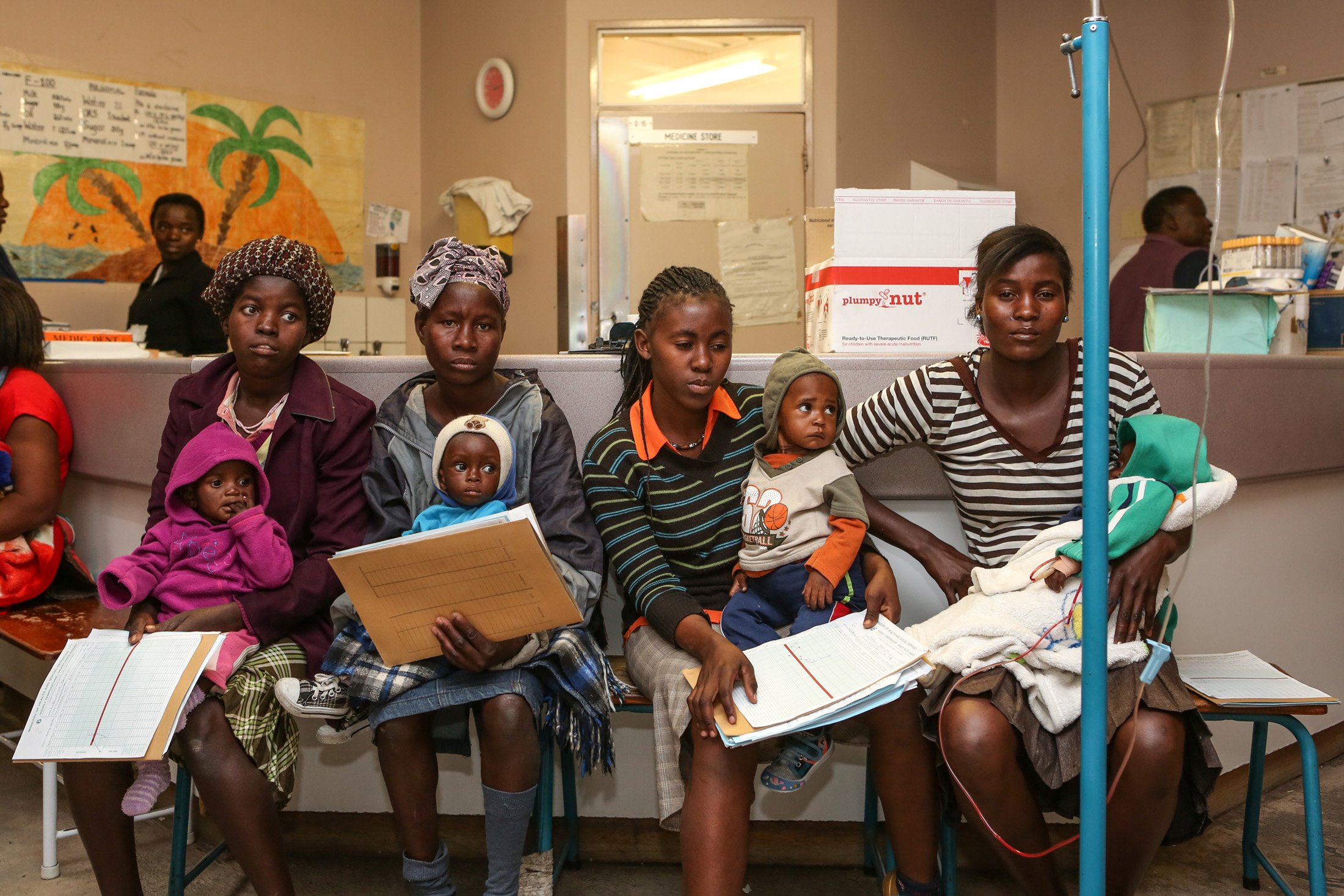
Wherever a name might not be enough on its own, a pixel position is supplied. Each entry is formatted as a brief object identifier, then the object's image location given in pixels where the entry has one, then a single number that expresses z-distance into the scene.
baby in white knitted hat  1.73
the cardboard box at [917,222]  2.24
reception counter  2.11
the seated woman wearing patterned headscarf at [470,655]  1.64
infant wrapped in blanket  1.55
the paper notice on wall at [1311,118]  4.36
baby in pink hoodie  1.78
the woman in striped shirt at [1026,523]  1.54
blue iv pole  1.18
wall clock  5.00
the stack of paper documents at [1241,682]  1.64
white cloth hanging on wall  4.96
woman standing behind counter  4.01
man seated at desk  3.91
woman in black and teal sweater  1.54
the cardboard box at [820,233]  2.58
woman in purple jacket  1.62
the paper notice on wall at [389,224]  5.36
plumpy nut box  2.25
